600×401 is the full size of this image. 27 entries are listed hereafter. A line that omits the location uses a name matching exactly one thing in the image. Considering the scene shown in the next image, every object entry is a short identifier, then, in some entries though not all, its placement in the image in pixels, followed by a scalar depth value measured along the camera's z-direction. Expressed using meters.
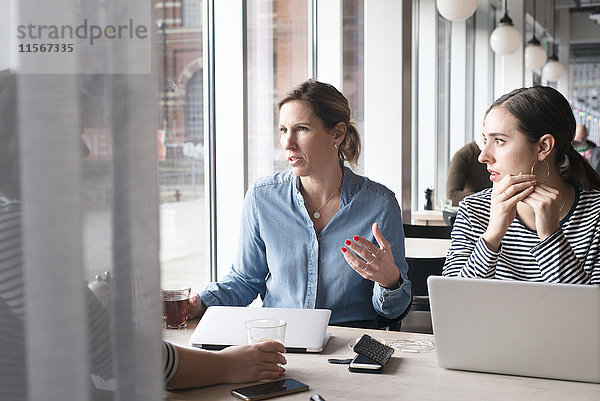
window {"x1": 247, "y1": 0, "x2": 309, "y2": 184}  3.18
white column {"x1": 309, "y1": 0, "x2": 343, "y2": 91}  4.06
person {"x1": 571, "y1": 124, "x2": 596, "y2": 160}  8.62
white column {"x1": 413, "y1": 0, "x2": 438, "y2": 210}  5.75
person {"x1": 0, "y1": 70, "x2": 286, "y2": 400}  0.74
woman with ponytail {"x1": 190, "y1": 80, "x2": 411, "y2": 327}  1.97
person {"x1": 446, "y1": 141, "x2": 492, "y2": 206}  4.81
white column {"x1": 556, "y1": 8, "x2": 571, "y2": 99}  12.53
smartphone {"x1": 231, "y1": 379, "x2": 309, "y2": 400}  1.24
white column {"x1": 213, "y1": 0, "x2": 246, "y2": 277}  2.73
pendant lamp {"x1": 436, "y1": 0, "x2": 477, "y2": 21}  3.86
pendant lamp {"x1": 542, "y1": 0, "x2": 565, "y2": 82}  8.95
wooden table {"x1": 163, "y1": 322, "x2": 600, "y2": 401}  1.23
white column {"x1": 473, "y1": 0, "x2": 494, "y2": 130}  7.27
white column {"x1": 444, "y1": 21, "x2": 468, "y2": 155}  6.84
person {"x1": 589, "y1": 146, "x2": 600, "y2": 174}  5.76
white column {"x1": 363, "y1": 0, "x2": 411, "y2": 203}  4.31
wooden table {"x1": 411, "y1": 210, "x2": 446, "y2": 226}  4.62
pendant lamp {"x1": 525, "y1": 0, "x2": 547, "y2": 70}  7.35
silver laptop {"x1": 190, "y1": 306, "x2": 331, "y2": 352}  1.52
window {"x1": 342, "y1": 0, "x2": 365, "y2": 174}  4.25
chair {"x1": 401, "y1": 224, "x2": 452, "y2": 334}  2.21
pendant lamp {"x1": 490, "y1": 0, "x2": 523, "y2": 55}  5.40
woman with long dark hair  1.70
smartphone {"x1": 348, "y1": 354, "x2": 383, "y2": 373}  1.37
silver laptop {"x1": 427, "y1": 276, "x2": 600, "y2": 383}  1.23
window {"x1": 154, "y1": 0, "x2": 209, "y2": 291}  2.54
